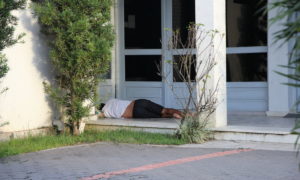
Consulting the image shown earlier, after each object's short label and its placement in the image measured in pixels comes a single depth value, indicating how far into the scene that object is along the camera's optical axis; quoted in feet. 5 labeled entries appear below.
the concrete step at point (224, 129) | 28.27
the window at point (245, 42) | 38.42
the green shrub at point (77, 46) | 29.50
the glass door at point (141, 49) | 41.68
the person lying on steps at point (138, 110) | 36.42
